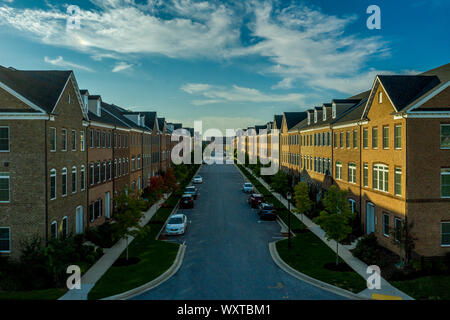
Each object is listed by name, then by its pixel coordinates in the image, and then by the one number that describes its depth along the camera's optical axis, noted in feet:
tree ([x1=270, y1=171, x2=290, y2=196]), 148.27
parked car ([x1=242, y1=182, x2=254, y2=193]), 169.48
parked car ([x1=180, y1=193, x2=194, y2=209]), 130.21
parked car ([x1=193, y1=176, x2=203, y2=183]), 213.25
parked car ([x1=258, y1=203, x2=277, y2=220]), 108.37
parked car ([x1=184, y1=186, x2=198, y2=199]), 153.19
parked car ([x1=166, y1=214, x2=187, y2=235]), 88.33
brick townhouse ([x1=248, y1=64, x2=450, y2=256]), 64.39
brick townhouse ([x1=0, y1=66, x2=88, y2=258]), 62.59
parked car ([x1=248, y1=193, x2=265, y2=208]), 131.23
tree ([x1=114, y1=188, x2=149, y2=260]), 68.18
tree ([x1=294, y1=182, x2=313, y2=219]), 96.73
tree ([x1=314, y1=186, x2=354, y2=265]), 64.80
